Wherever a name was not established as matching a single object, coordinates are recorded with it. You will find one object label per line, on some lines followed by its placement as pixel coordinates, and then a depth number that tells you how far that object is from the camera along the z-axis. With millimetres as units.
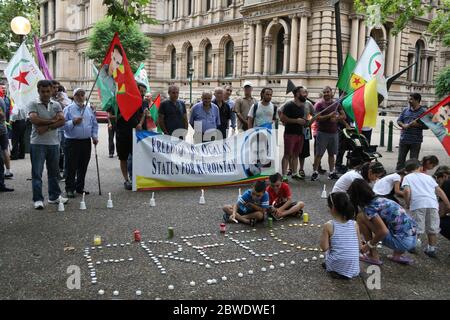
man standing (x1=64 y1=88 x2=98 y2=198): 8445
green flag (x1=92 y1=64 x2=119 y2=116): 8867
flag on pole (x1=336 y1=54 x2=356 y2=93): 10078
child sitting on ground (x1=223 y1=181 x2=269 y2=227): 6863
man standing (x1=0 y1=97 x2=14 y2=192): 8930
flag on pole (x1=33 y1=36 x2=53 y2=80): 11078
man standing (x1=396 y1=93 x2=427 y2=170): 10000
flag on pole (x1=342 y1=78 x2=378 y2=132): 8570
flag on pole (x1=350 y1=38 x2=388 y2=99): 9734
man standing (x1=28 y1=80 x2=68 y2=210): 7409
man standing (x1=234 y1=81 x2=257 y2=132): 10686
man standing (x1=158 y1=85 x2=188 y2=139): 9719
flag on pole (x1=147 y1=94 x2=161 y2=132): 12870
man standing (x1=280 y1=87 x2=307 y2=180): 10125
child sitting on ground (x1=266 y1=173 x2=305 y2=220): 7121
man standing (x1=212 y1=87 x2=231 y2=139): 10528
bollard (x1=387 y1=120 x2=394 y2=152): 16934
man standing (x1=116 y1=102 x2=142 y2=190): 9250
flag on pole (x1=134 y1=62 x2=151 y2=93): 14869
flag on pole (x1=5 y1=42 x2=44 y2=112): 9578
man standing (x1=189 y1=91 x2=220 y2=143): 10031
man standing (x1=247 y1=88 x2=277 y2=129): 10242
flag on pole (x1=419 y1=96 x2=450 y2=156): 7137
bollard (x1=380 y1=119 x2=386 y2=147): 18541
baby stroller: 10384
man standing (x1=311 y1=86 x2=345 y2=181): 10586
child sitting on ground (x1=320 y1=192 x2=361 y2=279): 4871
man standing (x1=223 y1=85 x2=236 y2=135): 11057
